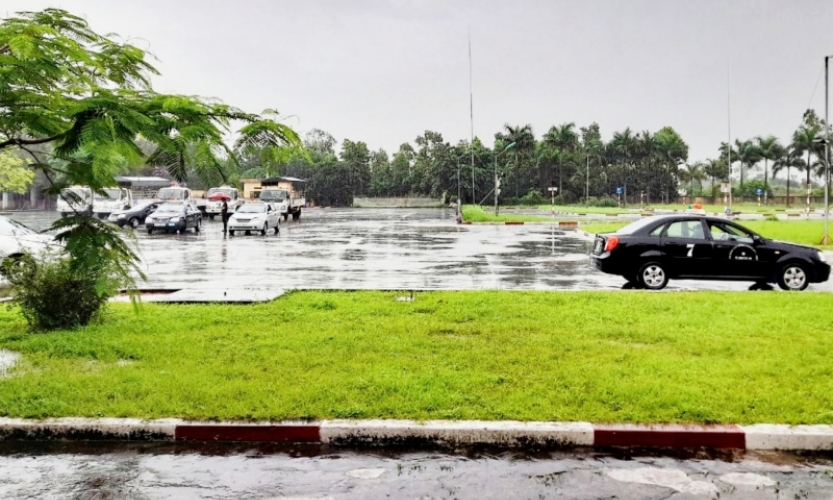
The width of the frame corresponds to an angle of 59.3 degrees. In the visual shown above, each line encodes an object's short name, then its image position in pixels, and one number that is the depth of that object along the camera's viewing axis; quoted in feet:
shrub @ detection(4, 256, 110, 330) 27.91
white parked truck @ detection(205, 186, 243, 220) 146.51
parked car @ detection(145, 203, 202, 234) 106.73
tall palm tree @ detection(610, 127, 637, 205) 307.17
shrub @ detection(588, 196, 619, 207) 280.10
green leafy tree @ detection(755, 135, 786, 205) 287.89
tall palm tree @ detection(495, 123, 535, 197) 296.51
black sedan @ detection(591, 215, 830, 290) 43.75
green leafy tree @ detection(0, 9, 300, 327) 15.53
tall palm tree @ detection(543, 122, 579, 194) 314.55
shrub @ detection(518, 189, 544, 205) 287.48
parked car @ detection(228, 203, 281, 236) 101.86
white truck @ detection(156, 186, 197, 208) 135.74
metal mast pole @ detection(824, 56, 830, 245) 73.51
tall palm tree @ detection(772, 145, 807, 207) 282.77
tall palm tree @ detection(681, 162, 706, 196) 319.02
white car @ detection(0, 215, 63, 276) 45.96
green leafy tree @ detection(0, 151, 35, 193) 189.78
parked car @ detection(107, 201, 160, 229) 120.24
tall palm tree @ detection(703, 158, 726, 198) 316.60
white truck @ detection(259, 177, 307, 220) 152.87
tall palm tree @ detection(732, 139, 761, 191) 294.25
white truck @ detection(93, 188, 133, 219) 128.77
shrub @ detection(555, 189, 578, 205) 295.28
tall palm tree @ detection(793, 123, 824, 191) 271.08
